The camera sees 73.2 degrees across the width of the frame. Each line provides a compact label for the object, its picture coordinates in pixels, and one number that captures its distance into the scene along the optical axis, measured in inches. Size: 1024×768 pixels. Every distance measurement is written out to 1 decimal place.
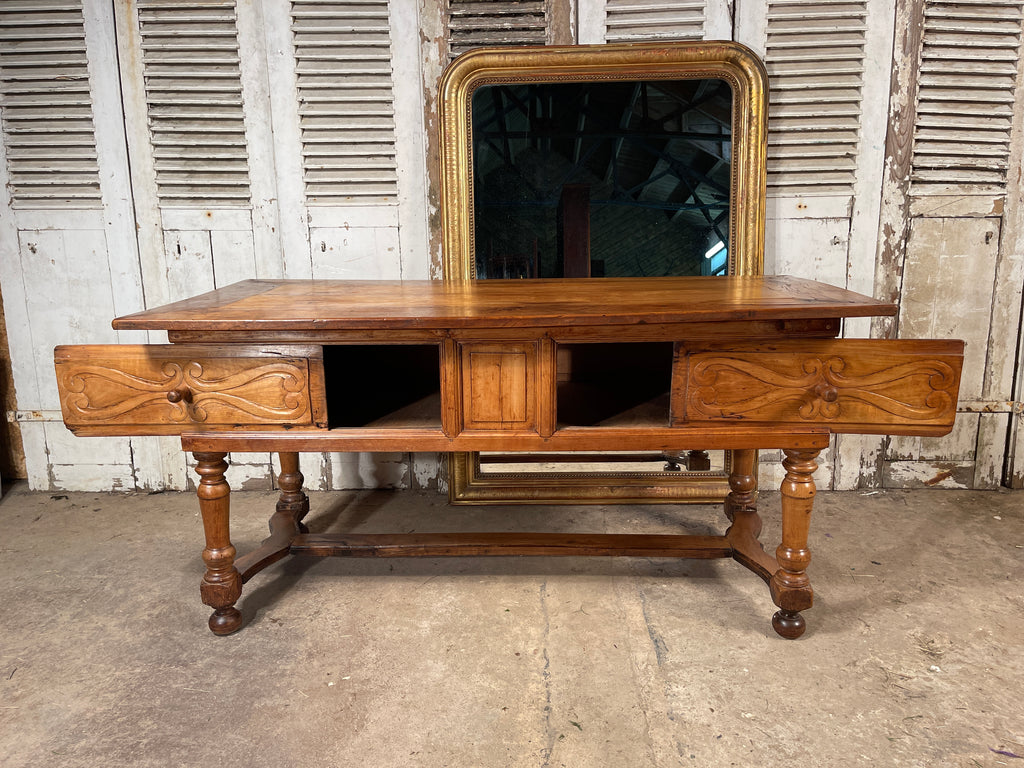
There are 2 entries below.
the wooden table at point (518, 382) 71.9
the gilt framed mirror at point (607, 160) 116.4
